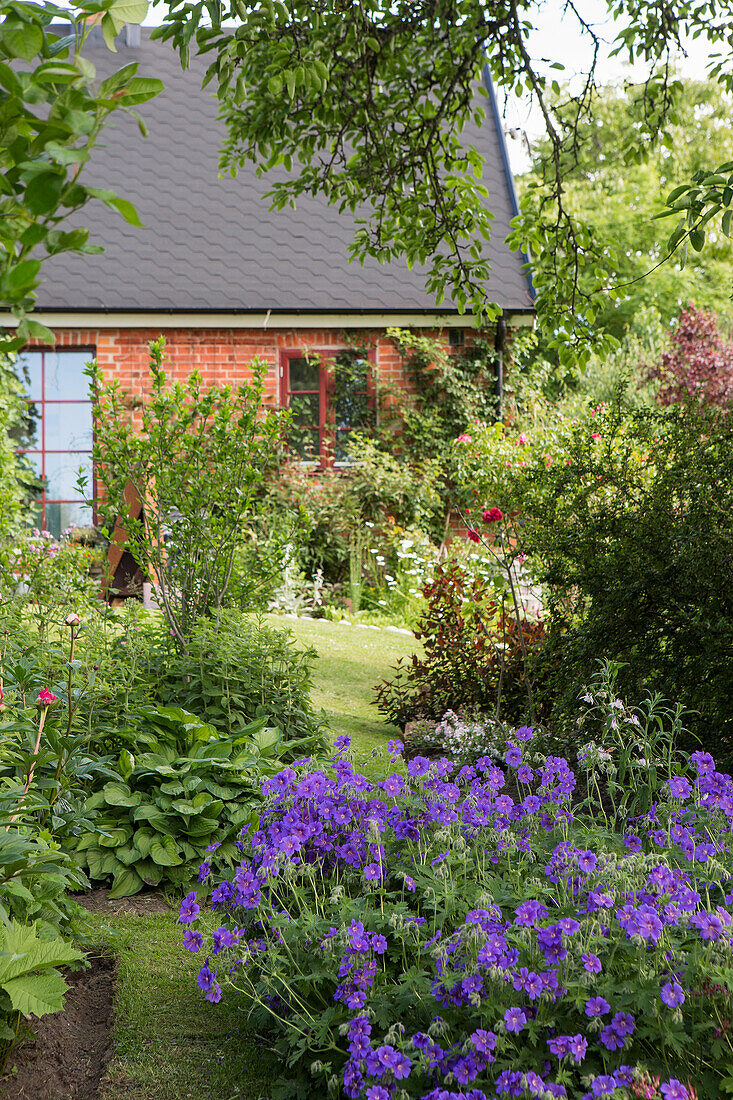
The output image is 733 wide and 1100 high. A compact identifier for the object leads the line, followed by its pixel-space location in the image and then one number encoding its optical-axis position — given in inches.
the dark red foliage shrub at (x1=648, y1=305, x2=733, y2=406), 577.0
